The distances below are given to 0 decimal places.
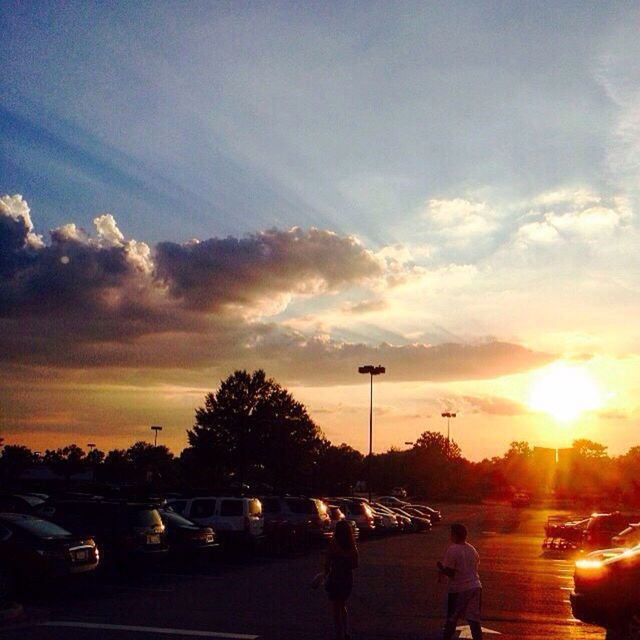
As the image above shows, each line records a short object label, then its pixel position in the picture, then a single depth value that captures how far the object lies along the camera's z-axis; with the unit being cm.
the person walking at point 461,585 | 1131
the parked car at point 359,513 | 3884
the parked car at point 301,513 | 3027
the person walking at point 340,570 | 1166
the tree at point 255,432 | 8125
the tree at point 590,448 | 17858
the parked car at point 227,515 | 2641
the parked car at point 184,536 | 2223
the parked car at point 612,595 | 1042
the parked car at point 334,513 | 3320
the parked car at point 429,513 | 5720
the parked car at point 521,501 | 9056
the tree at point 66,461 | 12081
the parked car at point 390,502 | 5833
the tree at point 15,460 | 9494
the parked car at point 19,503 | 2578
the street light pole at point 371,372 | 6053
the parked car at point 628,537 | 2020
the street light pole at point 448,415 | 11225
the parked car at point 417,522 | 4872
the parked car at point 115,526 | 1953
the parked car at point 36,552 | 1562
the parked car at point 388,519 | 4316
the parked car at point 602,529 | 2989
